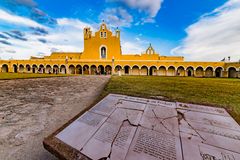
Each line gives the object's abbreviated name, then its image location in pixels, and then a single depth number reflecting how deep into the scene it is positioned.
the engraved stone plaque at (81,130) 1.77
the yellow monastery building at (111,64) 30.91
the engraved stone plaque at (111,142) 1.52
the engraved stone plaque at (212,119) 1.88
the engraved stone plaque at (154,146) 1.43
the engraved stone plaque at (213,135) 1.53
